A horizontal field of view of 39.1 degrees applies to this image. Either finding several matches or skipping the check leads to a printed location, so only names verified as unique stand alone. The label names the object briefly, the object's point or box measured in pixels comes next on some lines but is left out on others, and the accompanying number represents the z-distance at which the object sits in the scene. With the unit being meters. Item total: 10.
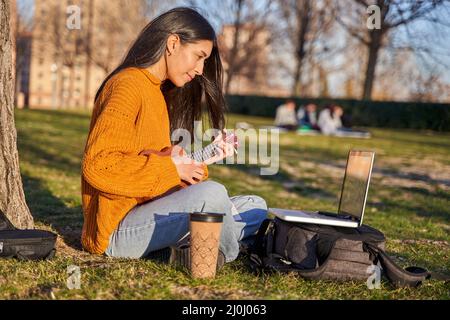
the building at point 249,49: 25.17
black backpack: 3.53
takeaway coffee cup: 3.35
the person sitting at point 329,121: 22.77
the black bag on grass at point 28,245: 3.82
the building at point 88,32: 30.41
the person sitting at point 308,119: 23.47
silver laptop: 3.67
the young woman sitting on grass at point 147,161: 3.59
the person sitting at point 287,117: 23.95
